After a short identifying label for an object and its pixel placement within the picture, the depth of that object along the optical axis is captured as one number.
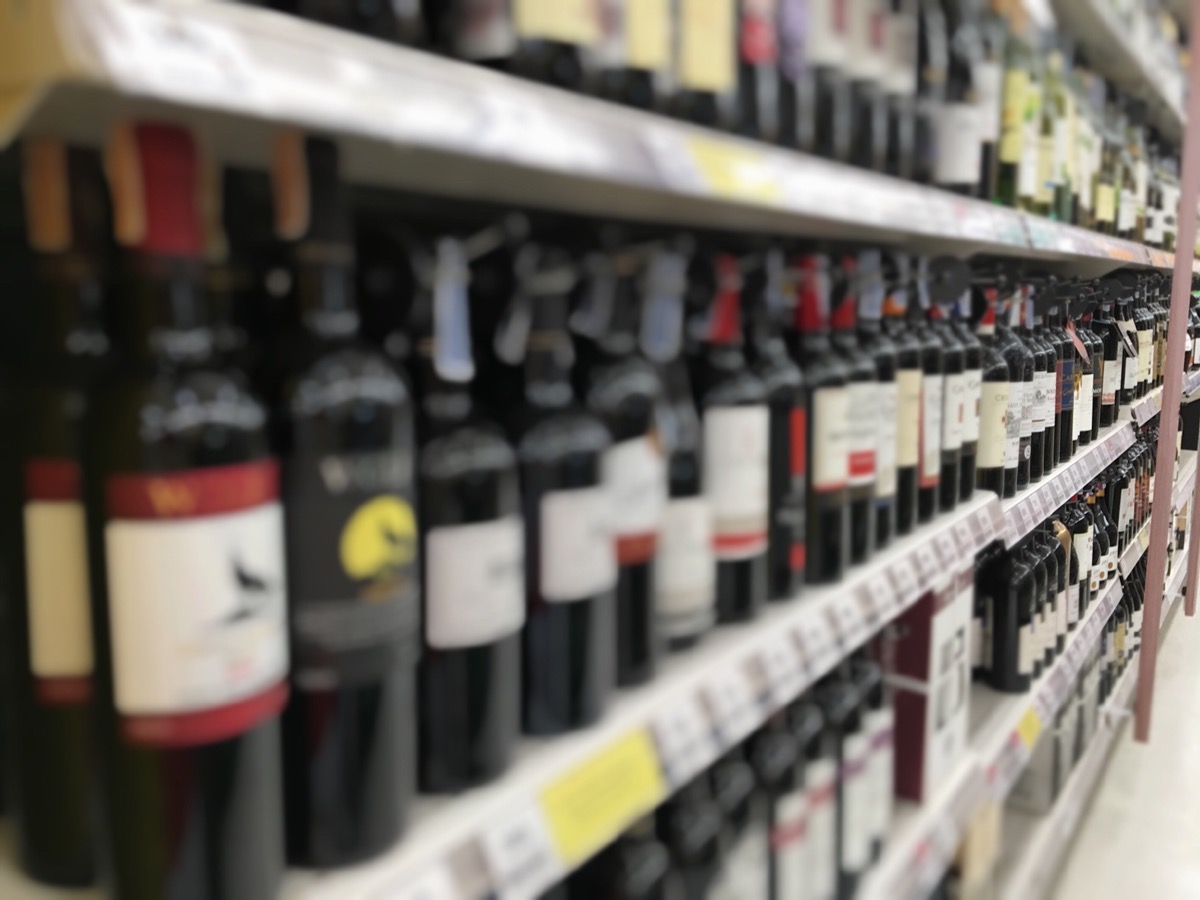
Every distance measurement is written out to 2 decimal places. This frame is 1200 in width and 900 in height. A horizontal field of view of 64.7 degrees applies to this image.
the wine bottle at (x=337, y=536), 0.58
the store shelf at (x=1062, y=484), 1.81
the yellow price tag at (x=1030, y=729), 1.81
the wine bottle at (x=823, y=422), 1.15
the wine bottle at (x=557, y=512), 0.75
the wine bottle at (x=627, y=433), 0.84
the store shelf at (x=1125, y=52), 2.09
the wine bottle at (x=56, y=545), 0.59
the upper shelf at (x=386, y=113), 0.41
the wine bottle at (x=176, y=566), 0.50
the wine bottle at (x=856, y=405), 1.20
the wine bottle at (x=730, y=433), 0.99
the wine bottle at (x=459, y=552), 0.66
